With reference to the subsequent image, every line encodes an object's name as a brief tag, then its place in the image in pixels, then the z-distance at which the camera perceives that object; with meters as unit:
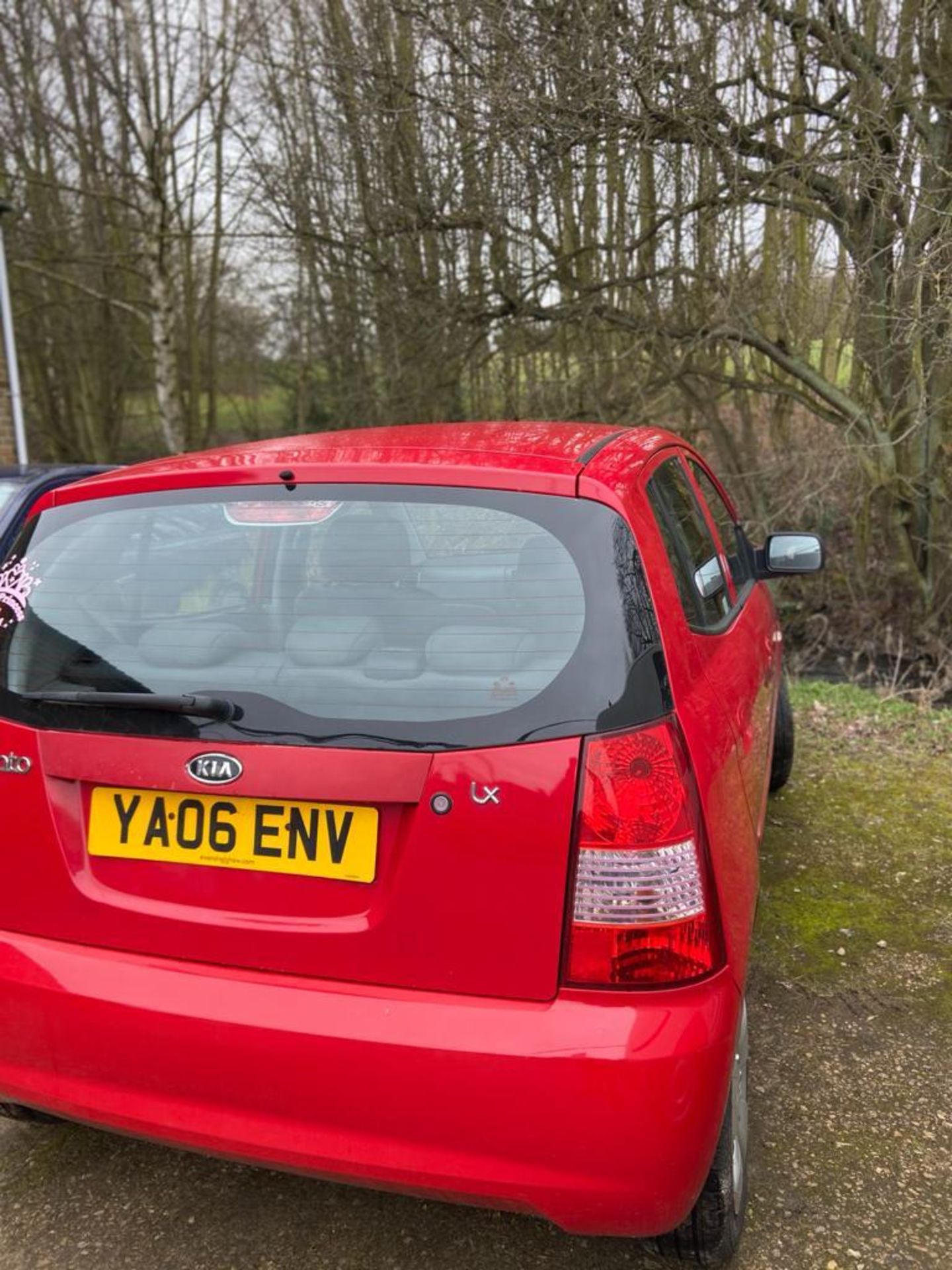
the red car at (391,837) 1.57
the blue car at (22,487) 4.29
